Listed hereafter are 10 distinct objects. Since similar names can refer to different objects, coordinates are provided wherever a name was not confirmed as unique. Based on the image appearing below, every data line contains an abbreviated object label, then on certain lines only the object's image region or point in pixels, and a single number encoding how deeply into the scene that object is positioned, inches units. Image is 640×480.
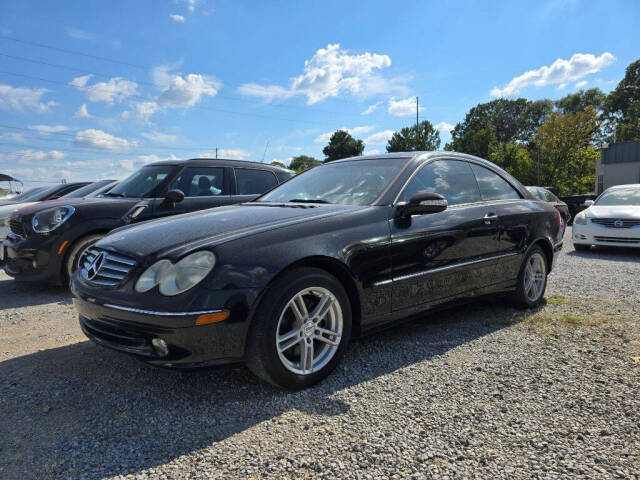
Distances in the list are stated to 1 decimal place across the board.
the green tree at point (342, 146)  3629.4
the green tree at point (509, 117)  3437.5
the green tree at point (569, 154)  1541.6
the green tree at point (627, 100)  2193.7
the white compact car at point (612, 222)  343.9
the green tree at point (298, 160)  3744.8
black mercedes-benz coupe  99.3
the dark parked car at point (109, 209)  218.2
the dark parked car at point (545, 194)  450.6
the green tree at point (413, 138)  2384.4
